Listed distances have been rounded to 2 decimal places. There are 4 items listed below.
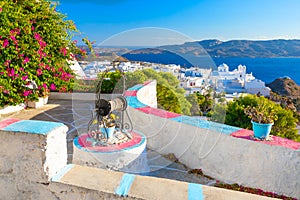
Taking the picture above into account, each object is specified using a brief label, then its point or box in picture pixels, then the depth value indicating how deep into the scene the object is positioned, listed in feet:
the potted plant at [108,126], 10.32
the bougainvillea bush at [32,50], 16.26
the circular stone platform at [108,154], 9.32
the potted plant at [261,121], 8.78
